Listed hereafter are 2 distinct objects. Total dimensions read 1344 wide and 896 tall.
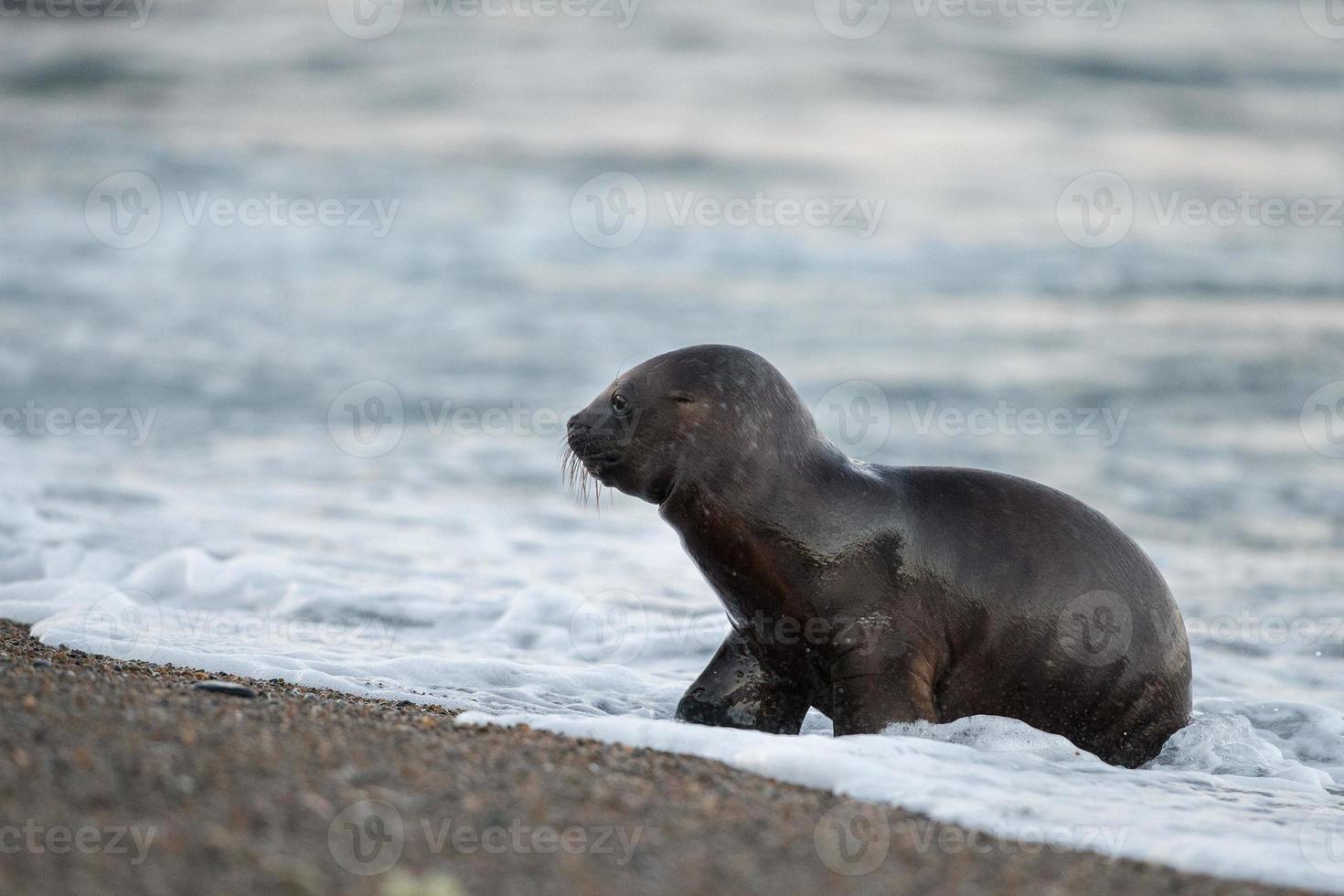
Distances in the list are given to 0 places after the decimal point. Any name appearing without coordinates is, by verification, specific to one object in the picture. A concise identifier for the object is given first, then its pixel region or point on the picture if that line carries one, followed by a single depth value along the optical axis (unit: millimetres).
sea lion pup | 10625
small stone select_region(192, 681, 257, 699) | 9883
